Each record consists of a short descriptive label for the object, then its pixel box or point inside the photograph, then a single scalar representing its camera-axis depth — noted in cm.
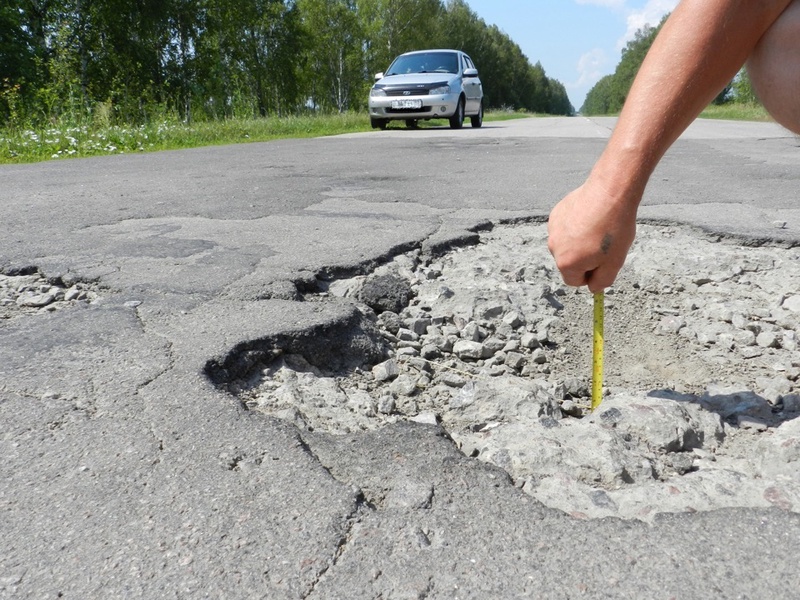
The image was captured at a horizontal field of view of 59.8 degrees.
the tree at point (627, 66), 10294
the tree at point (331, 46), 4319
